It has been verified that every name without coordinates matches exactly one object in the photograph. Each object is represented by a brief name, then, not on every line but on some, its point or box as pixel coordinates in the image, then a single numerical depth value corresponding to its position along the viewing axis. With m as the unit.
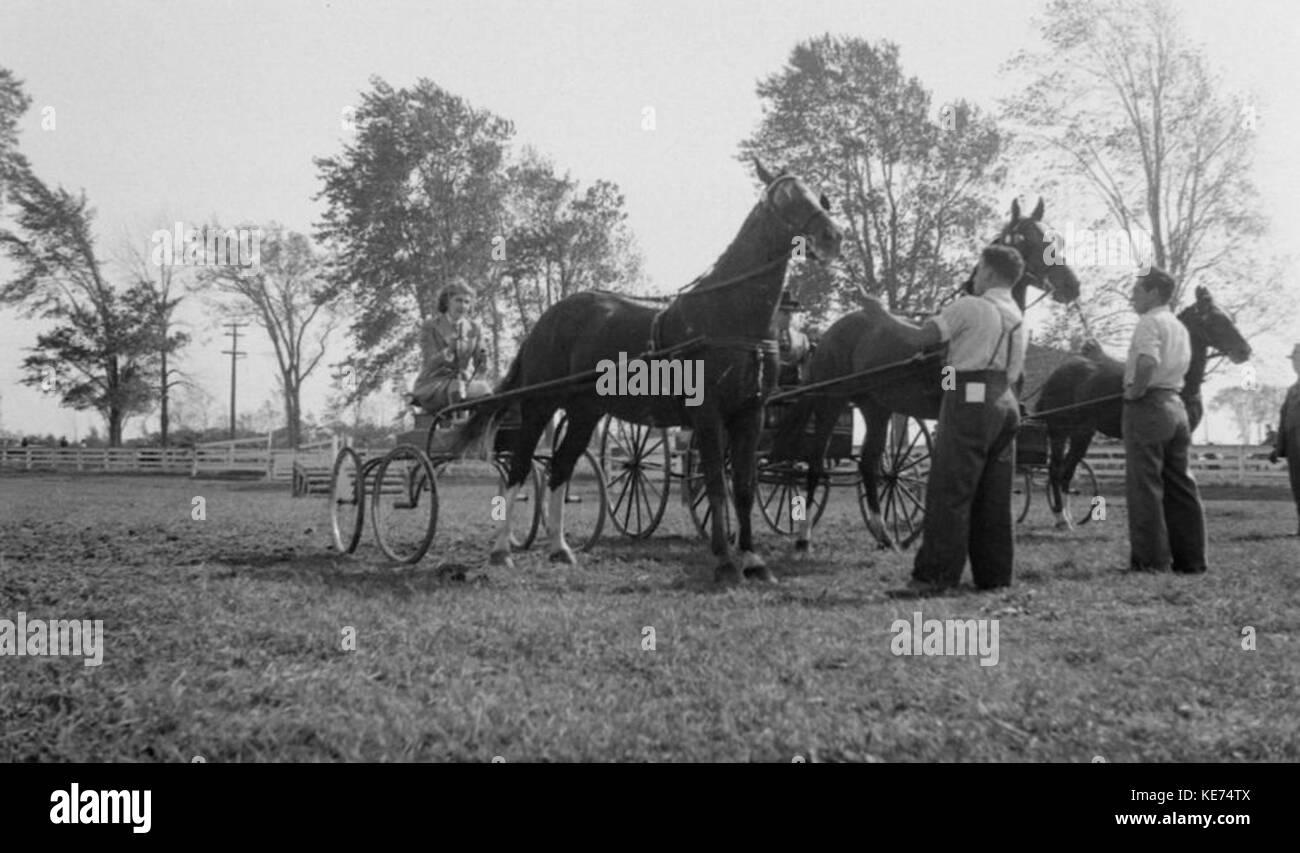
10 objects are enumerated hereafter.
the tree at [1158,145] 21.05
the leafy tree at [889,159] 26.41
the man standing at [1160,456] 8.00
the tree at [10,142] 14.11
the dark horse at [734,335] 7.28
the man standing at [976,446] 6.76
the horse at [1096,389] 10.48
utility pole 59.75
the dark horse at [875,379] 9.19
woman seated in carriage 9.31
